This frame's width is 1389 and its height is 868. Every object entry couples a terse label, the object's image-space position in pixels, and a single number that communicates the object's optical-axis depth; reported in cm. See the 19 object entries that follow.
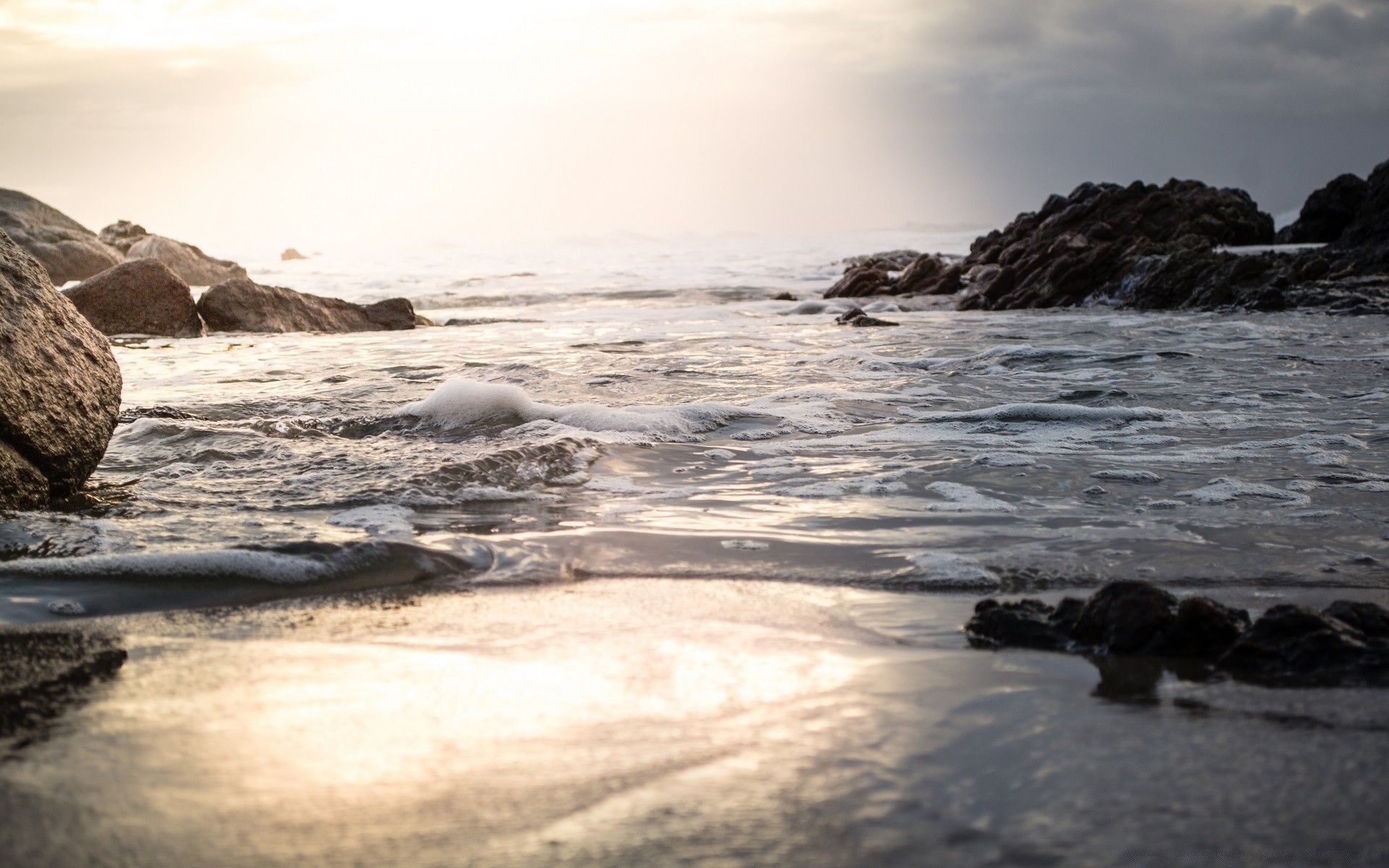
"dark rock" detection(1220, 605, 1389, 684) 183
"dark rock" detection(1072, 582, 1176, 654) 197
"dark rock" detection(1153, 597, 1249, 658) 196
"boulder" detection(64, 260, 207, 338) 1057
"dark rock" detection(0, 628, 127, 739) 168
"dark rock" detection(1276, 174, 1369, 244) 1775
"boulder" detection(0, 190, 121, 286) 1955
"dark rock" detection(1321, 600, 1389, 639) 194
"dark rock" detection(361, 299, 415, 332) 1173
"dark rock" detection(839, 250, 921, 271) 2121
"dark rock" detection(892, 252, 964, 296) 1775
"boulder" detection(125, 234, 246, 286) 1853
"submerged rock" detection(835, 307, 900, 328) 1159
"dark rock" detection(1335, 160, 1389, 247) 1396
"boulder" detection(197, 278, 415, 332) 1085
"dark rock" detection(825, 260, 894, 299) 1789
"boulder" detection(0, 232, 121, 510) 307
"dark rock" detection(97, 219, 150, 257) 2444
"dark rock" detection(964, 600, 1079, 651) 203
